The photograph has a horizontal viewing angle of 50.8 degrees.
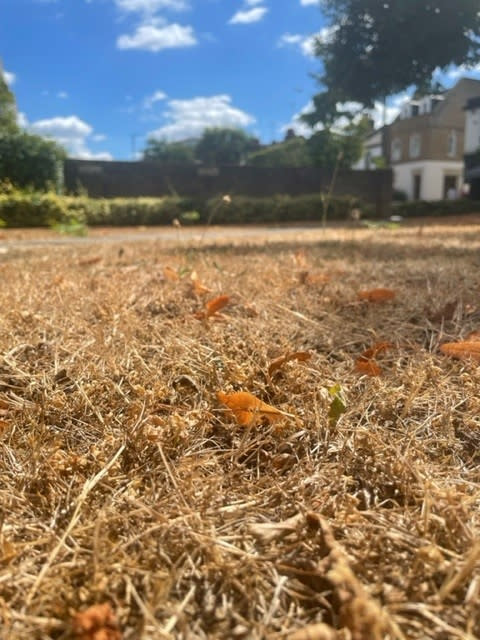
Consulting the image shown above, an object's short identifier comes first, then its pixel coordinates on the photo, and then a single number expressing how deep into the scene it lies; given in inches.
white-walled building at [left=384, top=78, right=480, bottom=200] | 1434.5
